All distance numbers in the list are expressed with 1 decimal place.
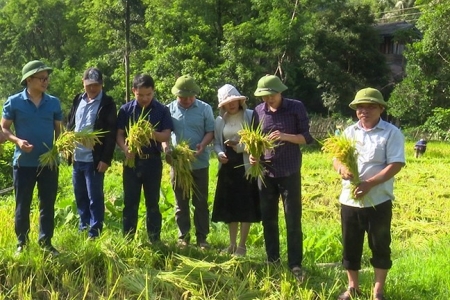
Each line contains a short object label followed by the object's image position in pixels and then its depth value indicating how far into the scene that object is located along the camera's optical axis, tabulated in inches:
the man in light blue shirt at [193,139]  194.1
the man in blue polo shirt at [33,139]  171.6
